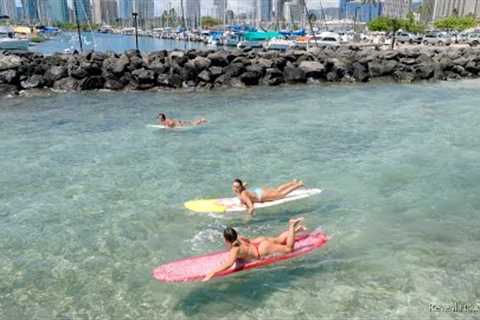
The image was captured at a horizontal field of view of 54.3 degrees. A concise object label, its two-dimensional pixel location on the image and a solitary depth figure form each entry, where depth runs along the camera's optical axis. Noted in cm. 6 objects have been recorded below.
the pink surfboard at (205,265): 765
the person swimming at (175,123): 1827
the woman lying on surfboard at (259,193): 1022
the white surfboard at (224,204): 1027
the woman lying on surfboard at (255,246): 760
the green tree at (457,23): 8856
